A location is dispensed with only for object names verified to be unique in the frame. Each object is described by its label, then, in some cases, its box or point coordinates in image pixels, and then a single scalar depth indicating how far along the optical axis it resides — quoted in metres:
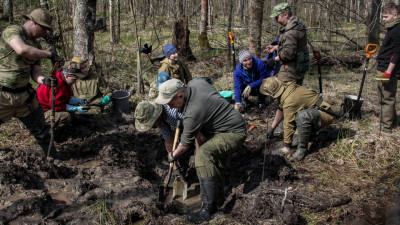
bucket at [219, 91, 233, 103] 6.27
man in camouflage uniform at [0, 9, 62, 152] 3.67
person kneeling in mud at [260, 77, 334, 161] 4.15
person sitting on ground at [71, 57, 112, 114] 5.40
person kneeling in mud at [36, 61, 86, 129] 4.79
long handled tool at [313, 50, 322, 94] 5.16
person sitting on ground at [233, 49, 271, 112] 5.82
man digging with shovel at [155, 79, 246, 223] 3.22
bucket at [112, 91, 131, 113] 5.91
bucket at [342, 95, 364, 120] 4.99
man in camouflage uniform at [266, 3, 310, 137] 4.66
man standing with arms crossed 4.17
